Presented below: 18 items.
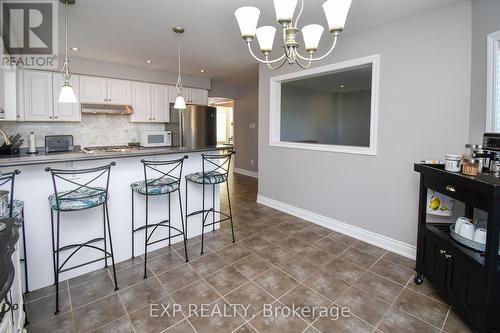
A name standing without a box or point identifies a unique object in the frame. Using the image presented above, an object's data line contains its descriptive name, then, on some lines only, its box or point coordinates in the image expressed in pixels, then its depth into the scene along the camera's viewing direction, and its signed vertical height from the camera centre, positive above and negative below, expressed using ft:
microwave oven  15.81 +0.78
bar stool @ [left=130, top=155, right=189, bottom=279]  7.72 -1.08
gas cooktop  14.46 +0.13
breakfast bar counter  6.53 -1.80
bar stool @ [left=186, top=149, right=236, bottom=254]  9.05 -0.97
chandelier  4.73 +2.57
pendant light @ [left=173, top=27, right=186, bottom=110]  9.93 +2.06
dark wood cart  4.82 -2.32
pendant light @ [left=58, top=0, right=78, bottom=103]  7.06 +1.66
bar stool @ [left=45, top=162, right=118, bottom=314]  6.19 -1.23
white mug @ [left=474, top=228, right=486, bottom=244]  5.34 -1.78
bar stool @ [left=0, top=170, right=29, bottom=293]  5.13 -1.26
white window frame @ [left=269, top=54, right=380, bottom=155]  9.24 +2.14
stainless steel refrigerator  16.80 +1.73
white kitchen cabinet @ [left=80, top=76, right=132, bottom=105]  14.02 +3.47
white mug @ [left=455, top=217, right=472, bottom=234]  5.88 -1.64
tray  5.36 -1.98
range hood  13.82 +2.36
